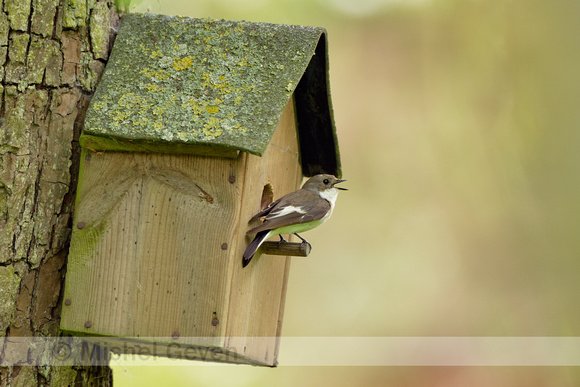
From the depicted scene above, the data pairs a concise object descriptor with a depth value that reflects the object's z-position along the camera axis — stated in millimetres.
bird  6543
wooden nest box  6180
